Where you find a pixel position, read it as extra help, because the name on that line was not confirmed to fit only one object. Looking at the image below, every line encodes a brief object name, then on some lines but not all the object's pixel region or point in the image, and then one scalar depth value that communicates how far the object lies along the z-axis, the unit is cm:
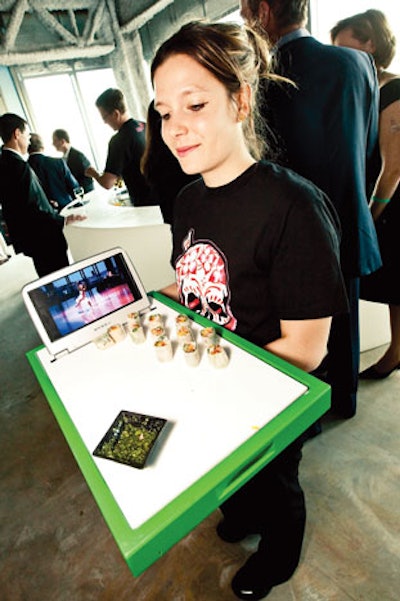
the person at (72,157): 479
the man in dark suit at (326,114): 117
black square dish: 59
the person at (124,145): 250
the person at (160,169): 147
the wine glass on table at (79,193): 352
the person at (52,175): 384
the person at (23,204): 267
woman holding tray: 74
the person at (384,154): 141
